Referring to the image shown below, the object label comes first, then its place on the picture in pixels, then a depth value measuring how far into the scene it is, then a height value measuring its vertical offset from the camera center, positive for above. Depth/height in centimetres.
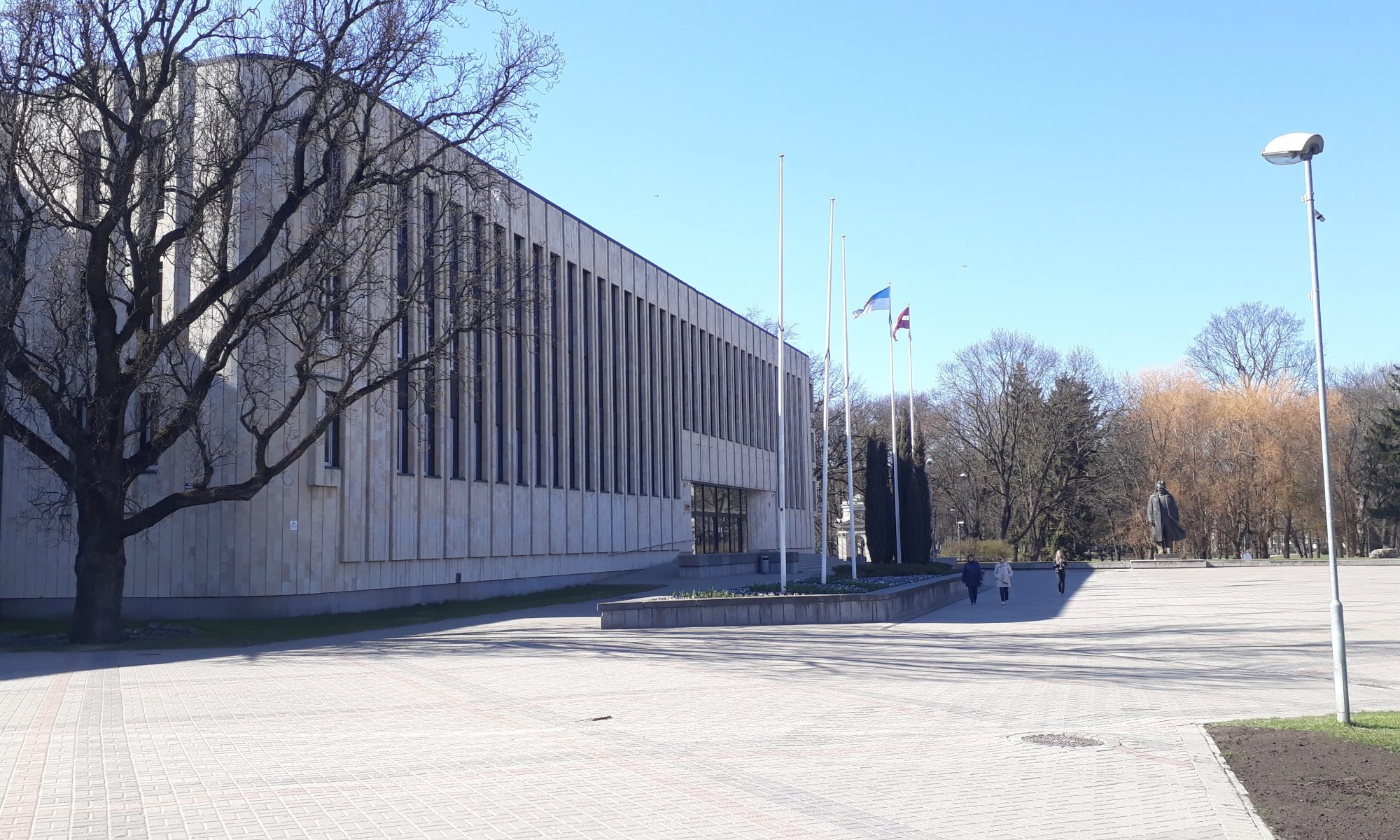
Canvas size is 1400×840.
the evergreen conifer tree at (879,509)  4378 +41
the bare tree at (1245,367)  6962 +927
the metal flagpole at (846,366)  3351 +469
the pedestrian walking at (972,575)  3225 -163
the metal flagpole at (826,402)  3056 +331
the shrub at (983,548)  6194 -167
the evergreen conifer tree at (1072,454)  6794 +375
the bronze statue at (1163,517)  5372 -8
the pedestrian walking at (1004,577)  3309 -172
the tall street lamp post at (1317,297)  1114 +229
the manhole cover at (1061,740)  1050 -209
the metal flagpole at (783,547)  2616 -62
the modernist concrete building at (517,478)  2733 +155
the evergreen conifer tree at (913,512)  4716 +27
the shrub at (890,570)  3981 -183
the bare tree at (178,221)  2145 +624
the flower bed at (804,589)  2612 -163
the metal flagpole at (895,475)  4452 +175
